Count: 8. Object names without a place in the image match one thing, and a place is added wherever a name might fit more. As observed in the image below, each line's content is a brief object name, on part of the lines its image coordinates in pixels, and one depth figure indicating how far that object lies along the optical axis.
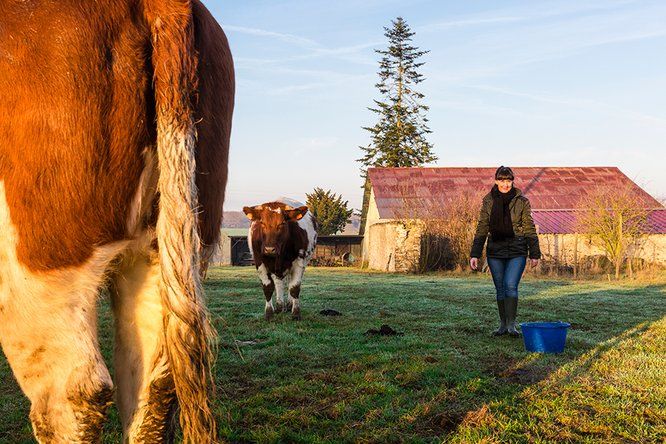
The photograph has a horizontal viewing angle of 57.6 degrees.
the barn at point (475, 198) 28.19
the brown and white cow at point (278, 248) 10.29
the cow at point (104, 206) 1.90
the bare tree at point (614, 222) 24.03
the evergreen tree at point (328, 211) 46.78
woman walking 8.30
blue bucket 7.17
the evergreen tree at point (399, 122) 46.00
